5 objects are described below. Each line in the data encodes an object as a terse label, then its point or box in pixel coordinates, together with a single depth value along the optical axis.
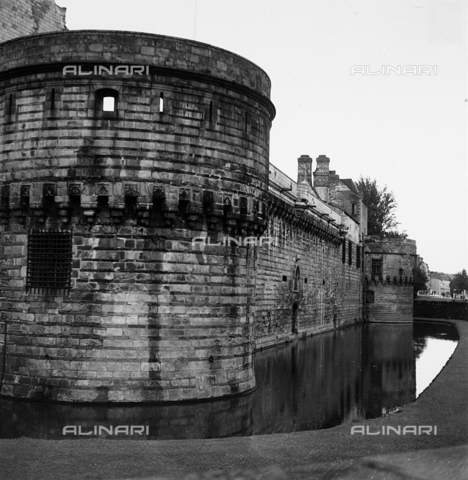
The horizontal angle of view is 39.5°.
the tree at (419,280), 79.86
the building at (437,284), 189.52
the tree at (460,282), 130.75
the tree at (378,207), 75.19
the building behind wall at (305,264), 30.06
